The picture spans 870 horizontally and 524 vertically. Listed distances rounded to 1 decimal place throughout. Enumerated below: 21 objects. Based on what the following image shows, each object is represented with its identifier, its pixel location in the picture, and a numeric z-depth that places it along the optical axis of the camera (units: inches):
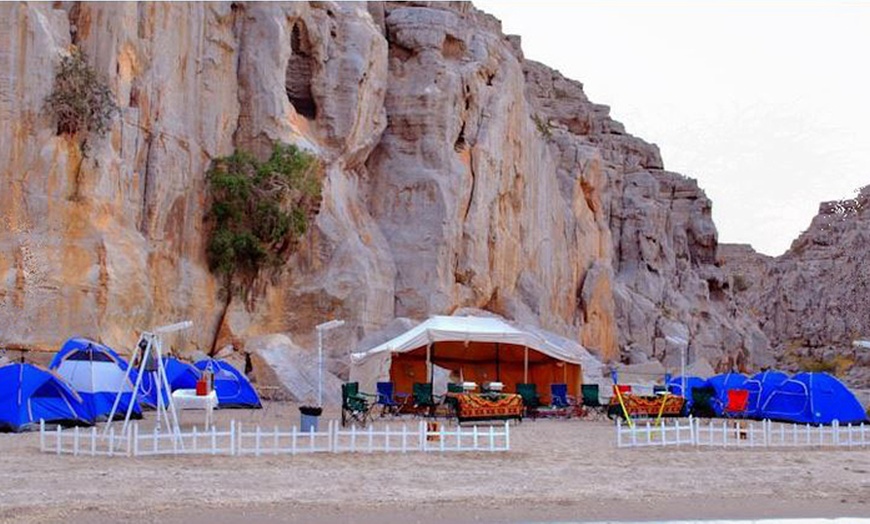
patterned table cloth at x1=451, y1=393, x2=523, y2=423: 847.1
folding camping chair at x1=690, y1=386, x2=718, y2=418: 1029.8
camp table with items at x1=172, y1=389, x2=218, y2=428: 758.6
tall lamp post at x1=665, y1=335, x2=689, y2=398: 1159.6
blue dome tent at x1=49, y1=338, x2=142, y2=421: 888.3
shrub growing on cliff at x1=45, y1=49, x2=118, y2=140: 1106.7
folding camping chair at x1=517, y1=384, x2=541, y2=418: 1032.2
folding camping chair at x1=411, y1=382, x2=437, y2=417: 960.3
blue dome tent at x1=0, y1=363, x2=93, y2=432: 803.4
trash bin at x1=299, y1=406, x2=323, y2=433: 753.4
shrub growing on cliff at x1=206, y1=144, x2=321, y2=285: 1344.7
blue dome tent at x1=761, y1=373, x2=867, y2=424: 1021.2
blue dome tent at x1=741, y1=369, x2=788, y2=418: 1091.3
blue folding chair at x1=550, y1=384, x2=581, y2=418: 1088.2
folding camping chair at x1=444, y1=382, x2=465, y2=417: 878.9
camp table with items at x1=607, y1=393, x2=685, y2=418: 940.0
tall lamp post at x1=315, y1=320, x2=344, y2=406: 987.3
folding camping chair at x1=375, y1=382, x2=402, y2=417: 992.2
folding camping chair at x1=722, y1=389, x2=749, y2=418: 1012.5
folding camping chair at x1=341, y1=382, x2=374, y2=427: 863.1
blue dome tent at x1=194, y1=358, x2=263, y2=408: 1101.1
